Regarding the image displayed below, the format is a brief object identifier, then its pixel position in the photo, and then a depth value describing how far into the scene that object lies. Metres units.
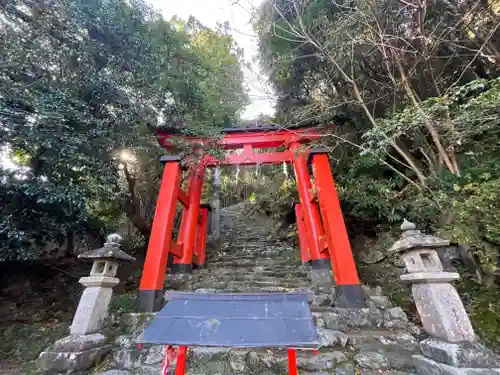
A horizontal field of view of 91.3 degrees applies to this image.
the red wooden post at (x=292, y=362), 1.80
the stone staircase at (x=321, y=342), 2.49
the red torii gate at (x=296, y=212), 3.51
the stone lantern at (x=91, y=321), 2.47
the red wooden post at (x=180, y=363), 1.86
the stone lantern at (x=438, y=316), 1.99
